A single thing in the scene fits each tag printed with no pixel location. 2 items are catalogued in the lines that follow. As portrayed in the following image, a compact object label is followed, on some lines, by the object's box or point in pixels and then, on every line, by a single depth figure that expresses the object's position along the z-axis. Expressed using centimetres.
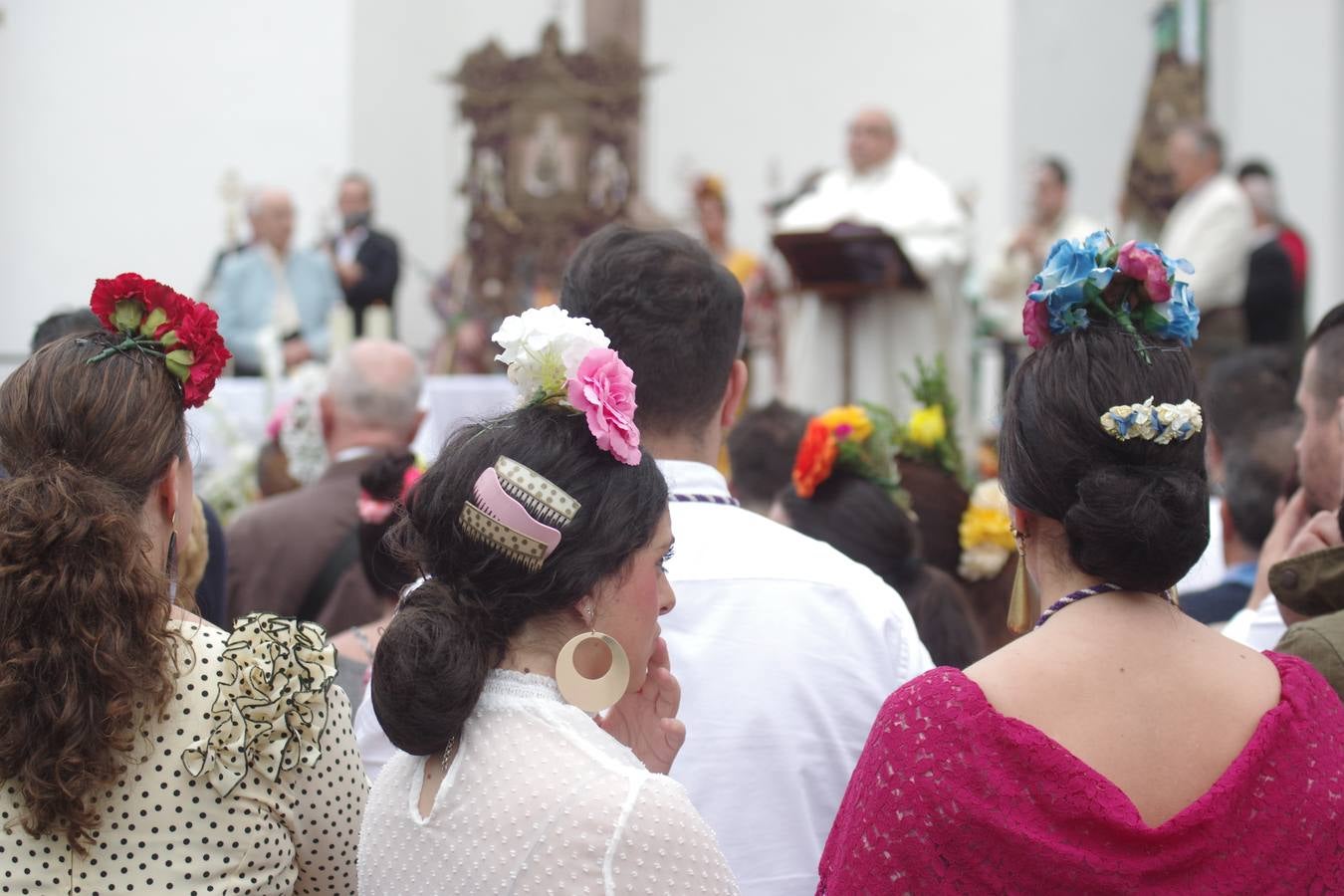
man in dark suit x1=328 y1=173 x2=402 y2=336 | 1135
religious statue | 1341
